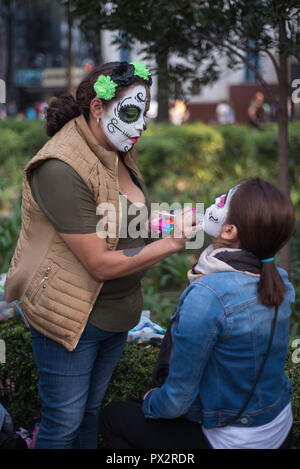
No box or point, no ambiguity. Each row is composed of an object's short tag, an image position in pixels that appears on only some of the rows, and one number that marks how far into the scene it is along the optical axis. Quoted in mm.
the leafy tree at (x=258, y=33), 2953
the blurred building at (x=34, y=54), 26828
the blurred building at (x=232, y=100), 22969
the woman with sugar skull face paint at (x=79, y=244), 1875
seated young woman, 1696
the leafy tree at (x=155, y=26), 3207
